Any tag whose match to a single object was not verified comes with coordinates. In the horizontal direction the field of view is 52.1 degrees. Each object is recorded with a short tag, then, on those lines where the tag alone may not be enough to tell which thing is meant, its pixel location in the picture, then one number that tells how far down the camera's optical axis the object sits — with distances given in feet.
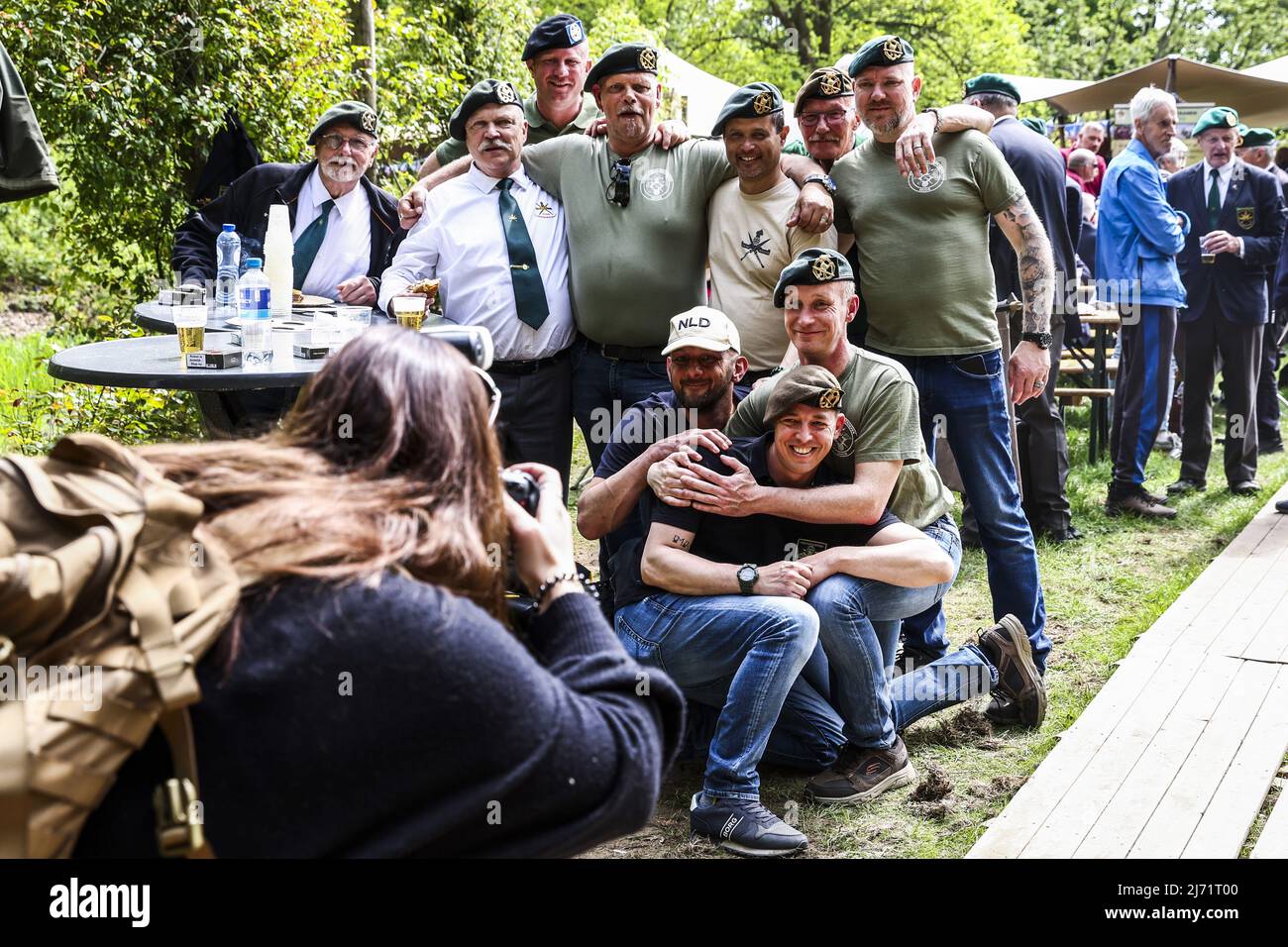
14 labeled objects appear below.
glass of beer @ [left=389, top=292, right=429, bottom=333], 13.89
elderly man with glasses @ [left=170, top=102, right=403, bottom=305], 17.71
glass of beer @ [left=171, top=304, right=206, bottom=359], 13.02
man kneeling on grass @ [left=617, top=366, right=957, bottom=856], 12.03
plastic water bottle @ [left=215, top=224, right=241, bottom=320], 17.38
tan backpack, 4.77
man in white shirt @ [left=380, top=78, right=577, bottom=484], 16.10
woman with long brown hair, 5.24
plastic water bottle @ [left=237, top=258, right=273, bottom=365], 13.47
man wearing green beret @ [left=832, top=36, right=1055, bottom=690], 15.01
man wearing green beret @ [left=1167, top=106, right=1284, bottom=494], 26.66
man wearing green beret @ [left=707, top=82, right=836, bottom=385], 14.89
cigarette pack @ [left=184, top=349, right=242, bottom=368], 12.84
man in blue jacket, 24.59
